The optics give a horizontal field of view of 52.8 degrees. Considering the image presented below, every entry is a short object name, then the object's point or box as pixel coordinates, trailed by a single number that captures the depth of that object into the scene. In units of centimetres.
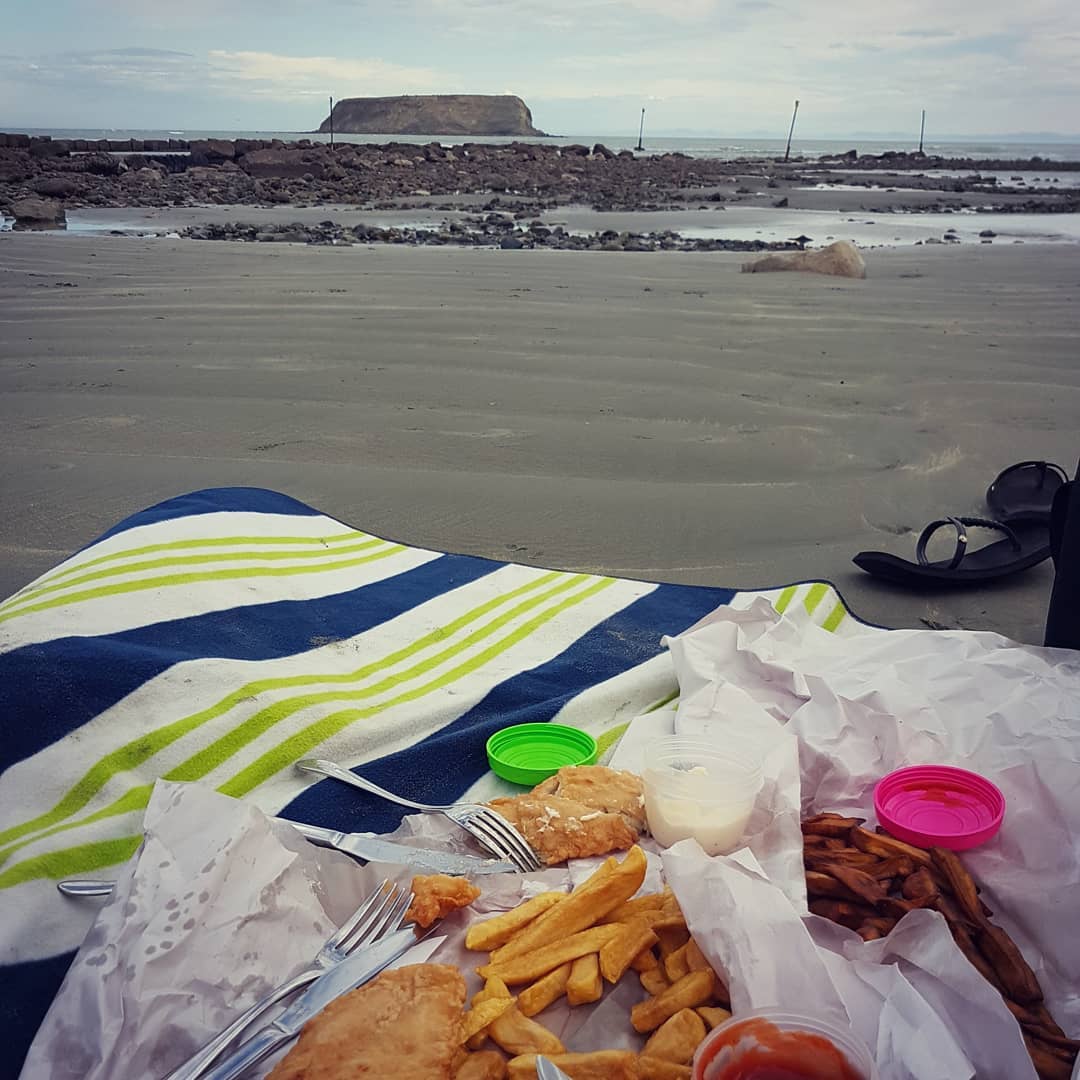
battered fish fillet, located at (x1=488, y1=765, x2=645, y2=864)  64
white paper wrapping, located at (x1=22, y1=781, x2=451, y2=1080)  50
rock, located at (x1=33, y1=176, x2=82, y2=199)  1675
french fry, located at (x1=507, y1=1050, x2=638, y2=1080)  46
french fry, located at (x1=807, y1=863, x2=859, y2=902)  58
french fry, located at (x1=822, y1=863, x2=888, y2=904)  56
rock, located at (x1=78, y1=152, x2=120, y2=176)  2221
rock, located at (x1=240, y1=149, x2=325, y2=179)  2329
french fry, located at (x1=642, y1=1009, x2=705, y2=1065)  47
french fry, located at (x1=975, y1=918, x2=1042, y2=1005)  51
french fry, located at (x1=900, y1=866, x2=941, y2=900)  56
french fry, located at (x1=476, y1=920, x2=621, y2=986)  52
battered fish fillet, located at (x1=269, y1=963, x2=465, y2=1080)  45
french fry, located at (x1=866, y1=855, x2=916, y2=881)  58
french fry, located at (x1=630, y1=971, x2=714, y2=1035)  50
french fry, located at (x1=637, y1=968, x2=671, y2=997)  52
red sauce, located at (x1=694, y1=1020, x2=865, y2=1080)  43
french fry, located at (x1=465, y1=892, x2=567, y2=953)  54
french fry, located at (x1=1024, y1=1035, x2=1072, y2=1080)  47
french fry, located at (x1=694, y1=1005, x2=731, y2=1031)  48
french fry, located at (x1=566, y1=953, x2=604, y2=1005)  50
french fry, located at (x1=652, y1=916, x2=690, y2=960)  54
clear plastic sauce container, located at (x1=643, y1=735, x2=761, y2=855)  63
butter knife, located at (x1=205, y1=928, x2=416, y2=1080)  47
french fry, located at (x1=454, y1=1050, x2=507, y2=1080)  46
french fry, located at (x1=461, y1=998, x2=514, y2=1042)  48
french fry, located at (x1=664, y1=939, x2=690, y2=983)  52
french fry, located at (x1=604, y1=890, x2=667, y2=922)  55
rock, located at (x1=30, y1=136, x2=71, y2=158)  2672
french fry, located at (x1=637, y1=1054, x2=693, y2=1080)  45
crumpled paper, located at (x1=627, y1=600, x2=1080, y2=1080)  48
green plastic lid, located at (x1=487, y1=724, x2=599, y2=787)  75
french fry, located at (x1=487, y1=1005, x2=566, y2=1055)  48
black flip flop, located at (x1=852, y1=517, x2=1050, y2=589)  116
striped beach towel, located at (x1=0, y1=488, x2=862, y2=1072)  66
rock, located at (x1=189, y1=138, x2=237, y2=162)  2918
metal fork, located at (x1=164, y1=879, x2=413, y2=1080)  48
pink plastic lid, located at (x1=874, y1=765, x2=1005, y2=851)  62
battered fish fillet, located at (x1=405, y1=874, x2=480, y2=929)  56
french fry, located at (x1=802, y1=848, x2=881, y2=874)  60
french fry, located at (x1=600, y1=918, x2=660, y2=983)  51
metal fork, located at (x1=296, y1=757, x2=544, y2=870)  63
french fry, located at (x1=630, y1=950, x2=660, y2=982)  53
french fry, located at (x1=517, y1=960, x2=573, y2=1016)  50
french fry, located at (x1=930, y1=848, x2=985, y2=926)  56
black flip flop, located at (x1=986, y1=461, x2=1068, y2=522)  135
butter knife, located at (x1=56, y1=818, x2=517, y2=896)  60
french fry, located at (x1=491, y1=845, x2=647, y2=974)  53
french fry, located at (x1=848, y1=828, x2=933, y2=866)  59
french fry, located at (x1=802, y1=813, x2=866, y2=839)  63
